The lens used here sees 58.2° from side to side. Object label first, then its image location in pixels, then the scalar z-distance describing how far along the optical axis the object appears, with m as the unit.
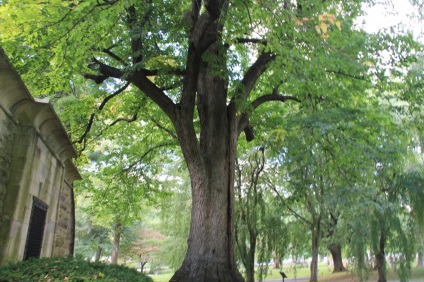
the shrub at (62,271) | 3.99
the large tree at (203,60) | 6.63
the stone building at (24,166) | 5.18
